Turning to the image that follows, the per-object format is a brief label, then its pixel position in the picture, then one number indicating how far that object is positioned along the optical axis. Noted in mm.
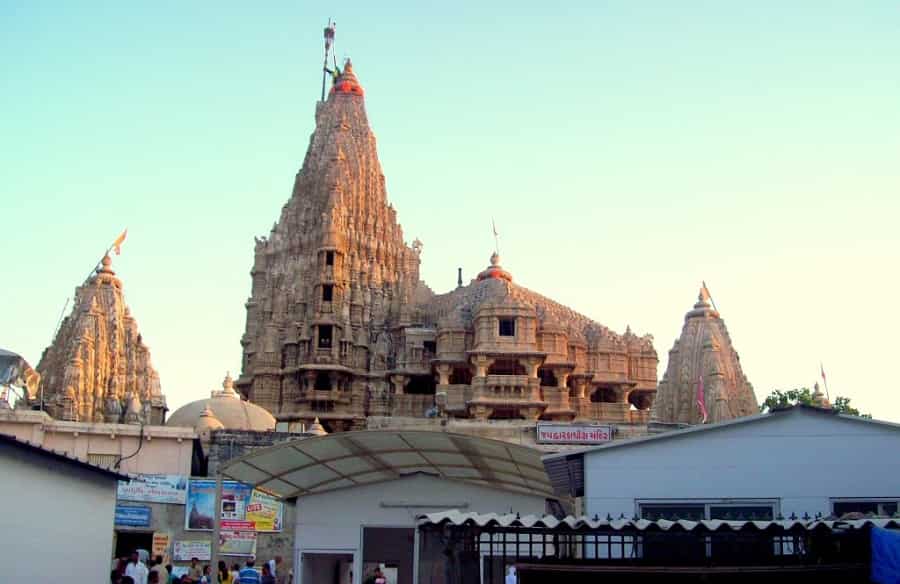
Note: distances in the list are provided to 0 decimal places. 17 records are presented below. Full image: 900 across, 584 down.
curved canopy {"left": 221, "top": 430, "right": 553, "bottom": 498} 17547
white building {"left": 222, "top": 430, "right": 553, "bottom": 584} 18656
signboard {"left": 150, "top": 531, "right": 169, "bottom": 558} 34656
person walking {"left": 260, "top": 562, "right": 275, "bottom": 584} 20281
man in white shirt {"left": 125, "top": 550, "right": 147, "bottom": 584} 18000
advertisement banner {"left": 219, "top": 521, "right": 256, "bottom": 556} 34375
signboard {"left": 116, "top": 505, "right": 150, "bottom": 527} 34656
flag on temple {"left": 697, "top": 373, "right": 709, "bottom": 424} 52497
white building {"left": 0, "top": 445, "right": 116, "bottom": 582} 16828
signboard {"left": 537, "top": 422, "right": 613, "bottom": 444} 38406
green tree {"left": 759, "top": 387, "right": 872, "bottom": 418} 63812
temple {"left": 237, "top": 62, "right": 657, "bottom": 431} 57312
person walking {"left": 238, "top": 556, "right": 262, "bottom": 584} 18328
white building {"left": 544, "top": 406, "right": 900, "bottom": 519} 16438
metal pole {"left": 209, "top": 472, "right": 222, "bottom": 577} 17109
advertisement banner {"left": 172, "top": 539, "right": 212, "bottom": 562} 34438
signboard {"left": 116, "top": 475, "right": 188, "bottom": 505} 35125
